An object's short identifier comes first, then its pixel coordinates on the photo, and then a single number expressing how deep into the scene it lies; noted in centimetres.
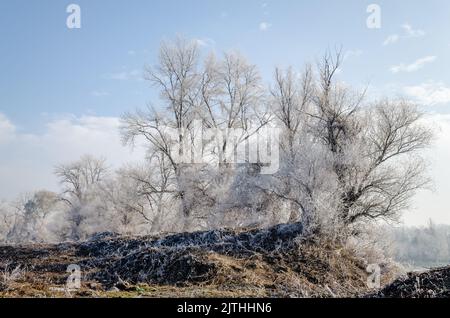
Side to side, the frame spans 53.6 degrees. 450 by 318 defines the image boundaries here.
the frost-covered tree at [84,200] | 4056
